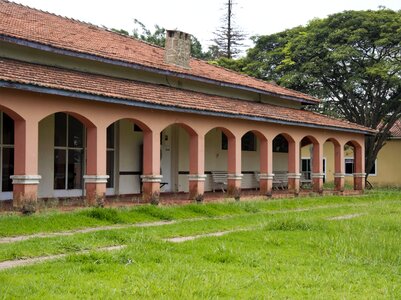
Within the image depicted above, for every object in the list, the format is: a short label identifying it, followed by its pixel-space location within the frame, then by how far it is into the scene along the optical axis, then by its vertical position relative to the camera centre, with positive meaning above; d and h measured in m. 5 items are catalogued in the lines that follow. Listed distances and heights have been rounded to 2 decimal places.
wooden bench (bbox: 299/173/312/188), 29.97 -0.93
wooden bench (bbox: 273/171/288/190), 25.14 -0.60
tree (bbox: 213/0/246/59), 54.47 +12.00
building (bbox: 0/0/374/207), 13.88 +1.47
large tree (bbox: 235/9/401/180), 27.31 +5.01
